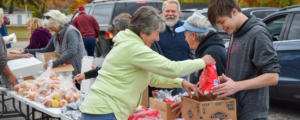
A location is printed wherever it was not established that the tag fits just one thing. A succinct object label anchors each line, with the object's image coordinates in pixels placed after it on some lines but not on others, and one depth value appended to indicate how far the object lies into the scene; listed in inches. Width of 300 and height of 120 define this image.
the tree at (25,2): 2094.6
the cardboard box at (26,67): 158.6
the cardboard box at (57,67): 170.1
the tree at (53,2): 1583.2
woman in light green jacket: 75.0
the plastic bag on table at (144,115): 87.3
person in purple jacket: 237.8
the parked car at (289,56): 171.3
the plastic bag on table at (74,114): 112.7
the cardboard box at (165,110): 96.8
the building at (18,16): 3088.8
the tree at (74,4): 1058.0
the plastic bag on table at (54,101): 126.8
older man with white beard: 159.8
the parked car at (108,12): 305.7
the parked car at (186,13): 344.2
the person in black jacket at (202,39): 107.2
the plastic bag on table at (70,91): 133.0
